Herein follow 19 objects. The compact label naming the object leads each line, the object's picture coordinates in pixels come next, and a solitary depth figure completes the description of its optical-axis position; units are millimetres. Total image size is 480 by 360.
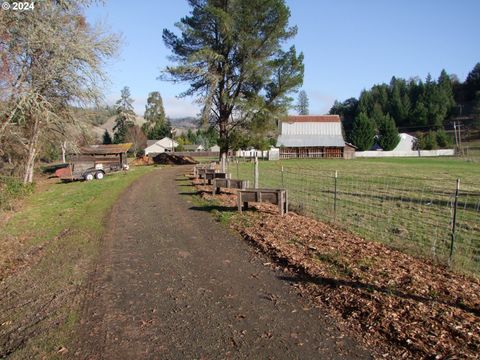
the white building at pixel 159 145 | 107462
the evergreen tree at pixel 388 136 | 94438
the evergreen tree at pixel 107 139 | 99625
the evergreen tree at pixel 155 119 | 111312
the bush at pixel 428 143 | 96188
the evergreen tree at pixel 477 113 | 119562
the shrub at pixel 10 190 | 17444
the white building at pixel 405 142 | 104000
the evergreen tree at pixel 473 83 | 154875
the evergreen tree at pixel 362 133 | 90688
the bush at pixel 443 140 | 98875
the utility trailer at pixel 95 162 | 32875
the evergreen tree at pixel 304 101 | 159250
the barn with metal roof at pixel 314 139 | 77319
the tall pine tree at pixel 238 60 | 27312
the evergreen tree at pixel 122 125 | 91150
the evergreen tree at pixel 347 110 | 143125
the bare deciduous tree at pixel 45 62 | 20359
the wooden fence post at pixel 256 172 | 14205
